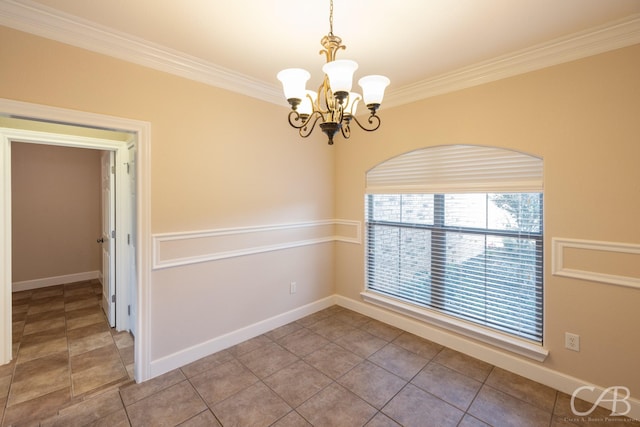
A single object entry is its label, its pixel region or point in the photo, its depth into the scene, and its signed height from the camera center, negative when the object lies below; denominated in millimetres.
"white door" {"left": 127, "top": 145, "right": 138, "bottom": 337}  2715 -321
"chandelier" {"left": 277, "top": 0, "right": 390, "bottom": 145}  1502 +628
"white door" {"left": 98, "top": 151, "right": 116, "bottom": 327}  3131 -331
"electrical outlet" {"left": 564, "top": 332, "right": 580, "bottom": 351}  2096 -984
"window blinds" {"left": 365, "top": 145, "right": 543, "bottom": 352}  2334 -247
